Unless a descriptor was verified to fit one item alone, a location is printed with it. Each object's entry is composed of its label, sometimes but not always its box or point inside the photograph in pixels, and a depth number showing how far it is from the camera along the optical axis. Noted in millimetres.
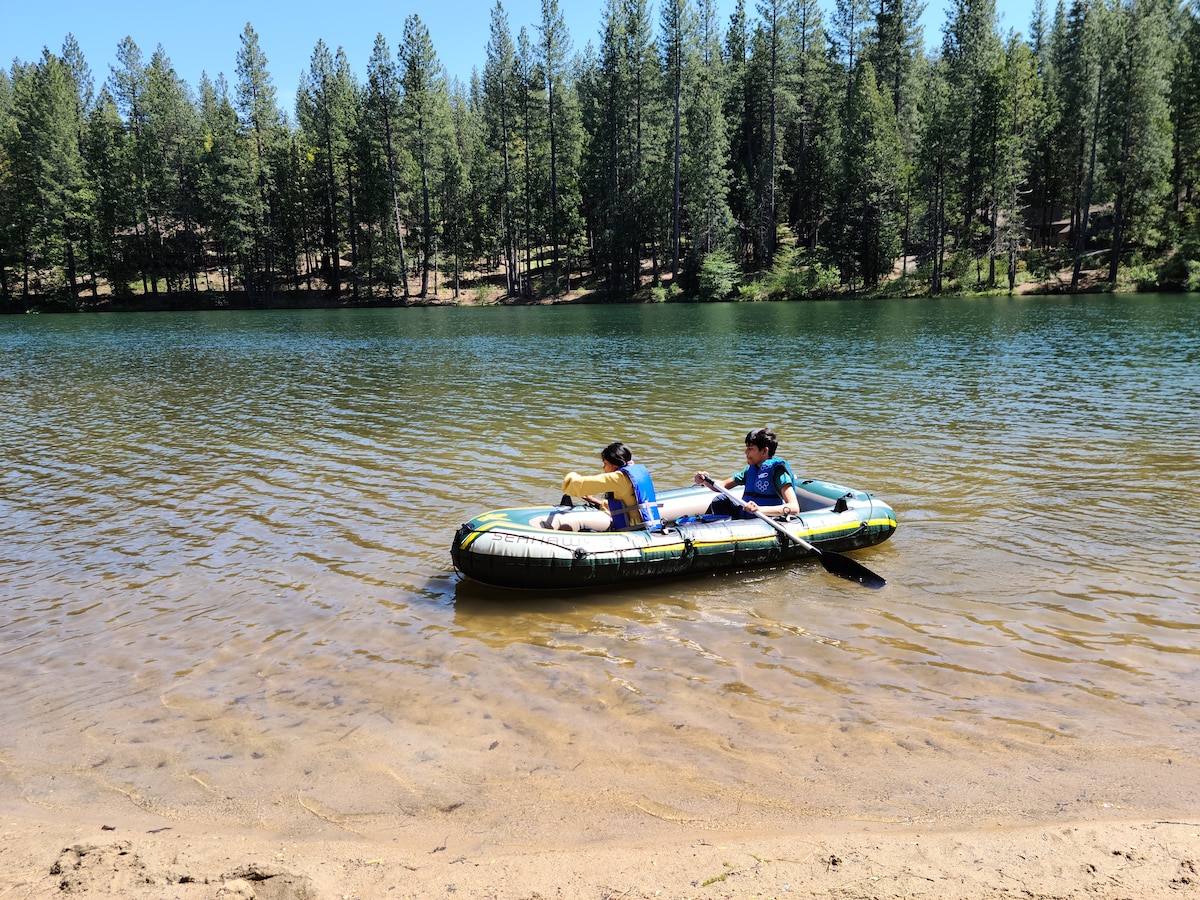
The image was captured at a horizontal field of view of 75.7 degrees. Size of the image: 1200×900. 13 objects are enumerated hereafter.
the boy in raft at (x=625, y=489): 6863
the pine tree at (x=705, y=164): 50250
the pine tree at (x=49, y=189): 53938
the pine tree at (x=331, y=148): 58875
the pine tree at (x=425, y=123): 54094
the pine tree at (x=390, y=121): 55344
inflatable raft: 6387
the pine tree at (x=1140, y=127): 43344
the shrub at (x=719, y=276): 49500
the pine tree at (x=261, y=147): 58750
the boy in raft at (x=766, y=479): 7562
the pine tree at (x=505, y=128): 56688
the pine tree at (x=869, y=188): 48500
